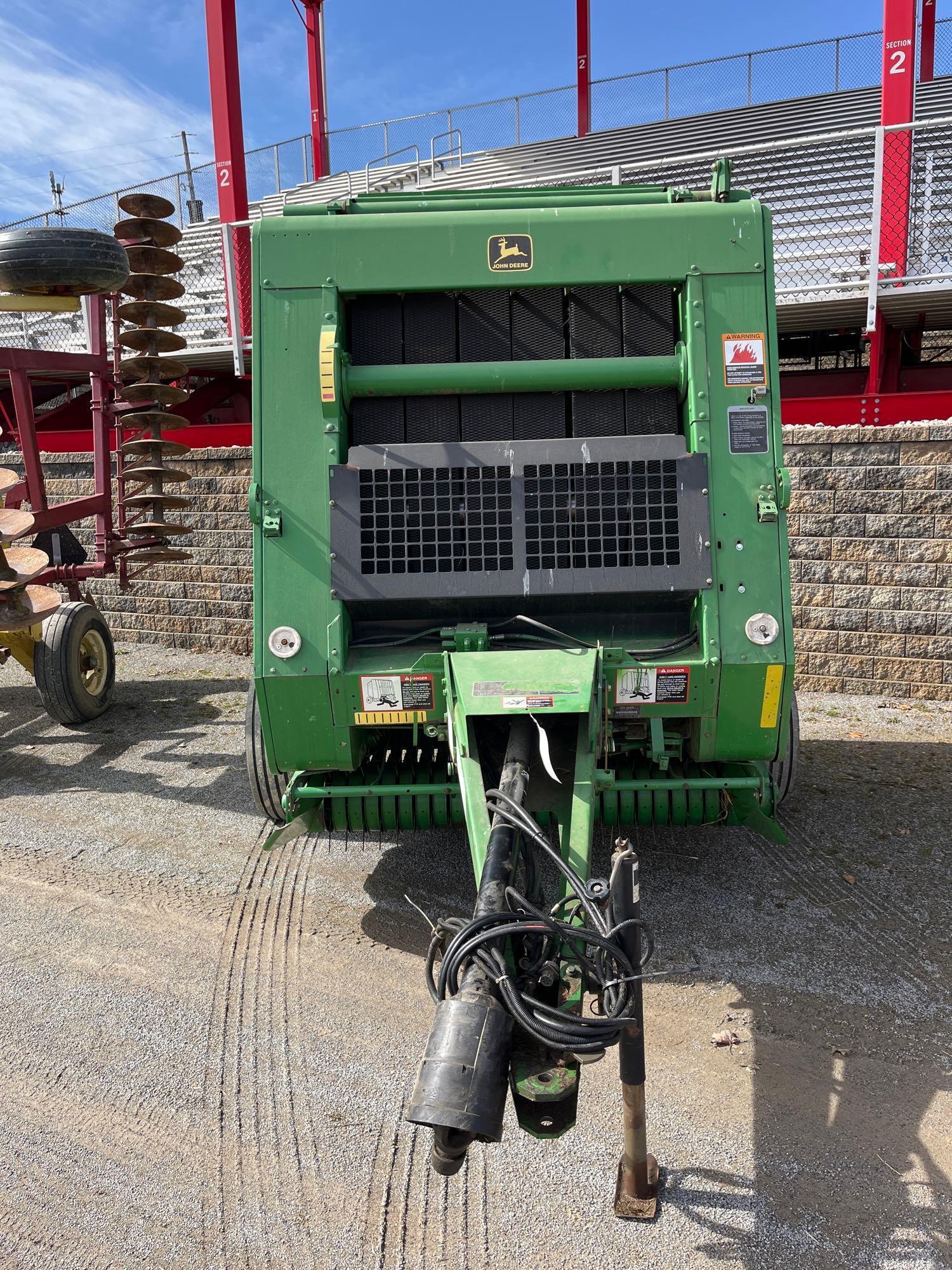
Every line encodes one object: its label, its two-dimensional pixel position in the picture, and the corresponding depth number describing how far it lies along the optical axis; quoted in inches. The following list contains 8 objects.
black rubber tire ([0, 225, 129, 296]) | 250.5
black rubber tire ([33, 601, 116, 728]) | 297.9
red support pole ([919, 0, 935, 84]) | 846.5
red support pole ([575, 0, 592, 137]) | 855.1
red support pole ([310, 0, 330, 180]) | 739.1
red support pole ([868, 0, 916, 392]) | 363.9
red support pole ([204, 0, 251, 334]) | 547.2
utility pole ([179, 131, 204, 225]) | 810.8
